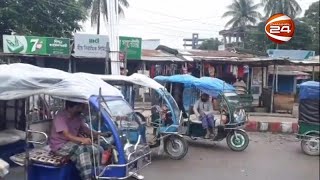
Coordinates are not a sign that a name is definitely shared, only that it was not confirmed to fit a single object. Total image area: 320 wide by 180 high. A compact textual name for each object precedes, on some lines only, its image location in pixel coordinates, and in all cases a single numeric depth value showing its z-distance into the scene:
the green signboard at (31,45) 17.66
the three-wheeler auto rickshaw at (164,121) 8.03
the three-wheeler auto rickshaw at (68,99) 5.16
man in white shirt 9.12
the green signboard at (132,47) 18.31
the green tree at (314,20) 36.56
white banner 17.84
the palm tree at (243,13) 40.72
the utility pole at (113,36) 12.96
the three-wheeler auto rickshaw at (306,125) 8.23
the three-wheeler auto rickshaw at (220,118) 9.25
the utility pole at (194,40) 47.32
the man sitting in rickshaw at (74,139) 5.10
